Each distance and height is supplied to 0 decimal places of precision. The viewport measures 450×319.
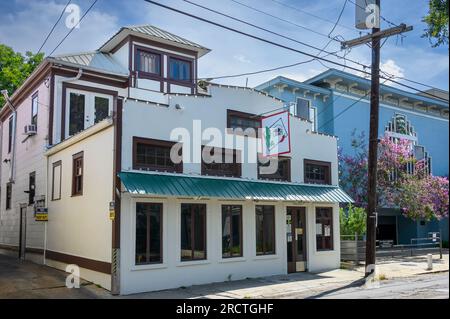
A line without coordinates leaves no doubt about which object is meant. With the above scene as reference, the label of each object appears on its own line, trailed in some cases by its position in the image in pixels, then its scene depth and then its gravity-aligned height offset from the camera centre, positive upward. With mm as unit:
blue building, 27578 +5568
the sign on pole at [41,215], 18703 -401
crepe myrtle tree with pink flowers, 27359 +1172
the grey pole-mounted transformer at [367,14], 16719 +6507
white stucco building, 14070 +805
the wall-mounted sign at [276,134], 16750 +2450
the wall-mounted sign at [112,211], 13453 -176
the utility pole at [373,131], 16406 +2487
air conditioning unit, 21125 +3235
